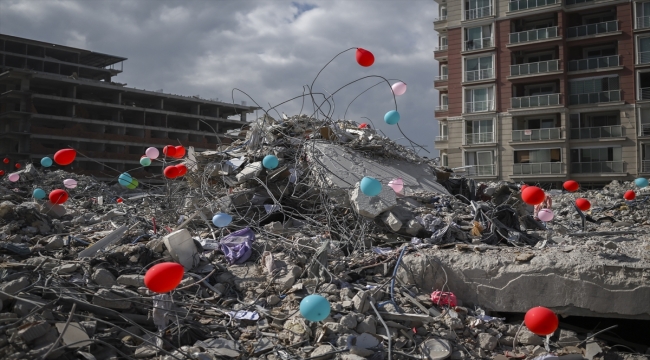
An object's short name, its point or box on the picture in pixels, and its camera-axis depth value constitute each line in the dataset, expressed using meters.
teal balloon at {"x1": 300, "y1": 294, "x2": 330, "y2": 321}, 3.44
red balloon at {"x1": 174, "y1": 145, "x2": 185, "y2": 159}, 8.49
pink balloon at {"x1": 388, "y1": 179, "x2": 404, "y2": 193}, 6.79
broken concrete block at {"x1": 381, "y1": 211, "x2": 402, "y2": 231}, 5.53
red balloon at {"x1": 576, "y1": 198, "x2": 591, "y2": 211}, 7.49
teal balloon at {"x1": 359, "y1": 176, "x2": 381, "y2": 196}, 5.11
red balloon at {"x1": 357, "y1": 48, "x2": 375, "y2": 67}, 6.46
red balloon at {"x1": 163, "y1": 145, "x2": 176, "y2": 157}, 8.32
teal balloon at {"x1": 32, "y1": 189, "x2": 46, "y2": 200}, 9.84
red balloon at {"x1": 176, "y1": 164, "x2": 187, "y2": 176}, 7.35
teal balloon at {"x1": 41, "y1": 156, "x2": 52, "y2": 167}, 11.17
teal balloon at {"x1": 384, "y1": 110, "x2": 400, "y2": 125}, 7.19
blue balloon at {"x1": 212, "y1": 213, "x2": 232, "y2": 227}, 5.75
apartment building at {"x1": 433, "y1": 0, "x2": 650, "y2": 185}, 24.00
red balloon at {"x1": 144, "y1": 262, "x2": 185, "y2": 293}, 3.31
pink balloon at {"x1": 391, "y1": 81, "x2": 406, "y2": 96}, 7.22
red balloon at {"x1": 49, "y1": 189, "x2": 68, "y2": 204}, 7.61
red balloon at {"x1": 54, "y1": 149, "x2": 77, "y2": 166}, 7.34
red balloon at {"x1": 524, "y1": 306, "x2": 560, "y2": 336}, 3.48
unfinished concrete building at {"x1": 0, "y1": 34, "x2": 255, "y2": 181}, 36.03
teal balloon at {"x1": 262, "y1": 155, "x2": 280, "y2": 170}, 6.69
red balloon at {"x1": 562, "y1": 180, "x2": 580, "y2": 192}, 8.05
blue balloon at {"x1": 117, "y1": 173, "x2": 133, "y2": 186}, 8.87
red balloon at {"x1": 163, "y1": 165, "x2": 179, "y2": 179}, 7.13
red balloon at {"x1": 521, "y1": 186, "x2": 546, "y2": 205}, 5.11
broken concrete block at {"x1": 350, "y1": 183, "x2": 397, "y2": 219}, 5.65
